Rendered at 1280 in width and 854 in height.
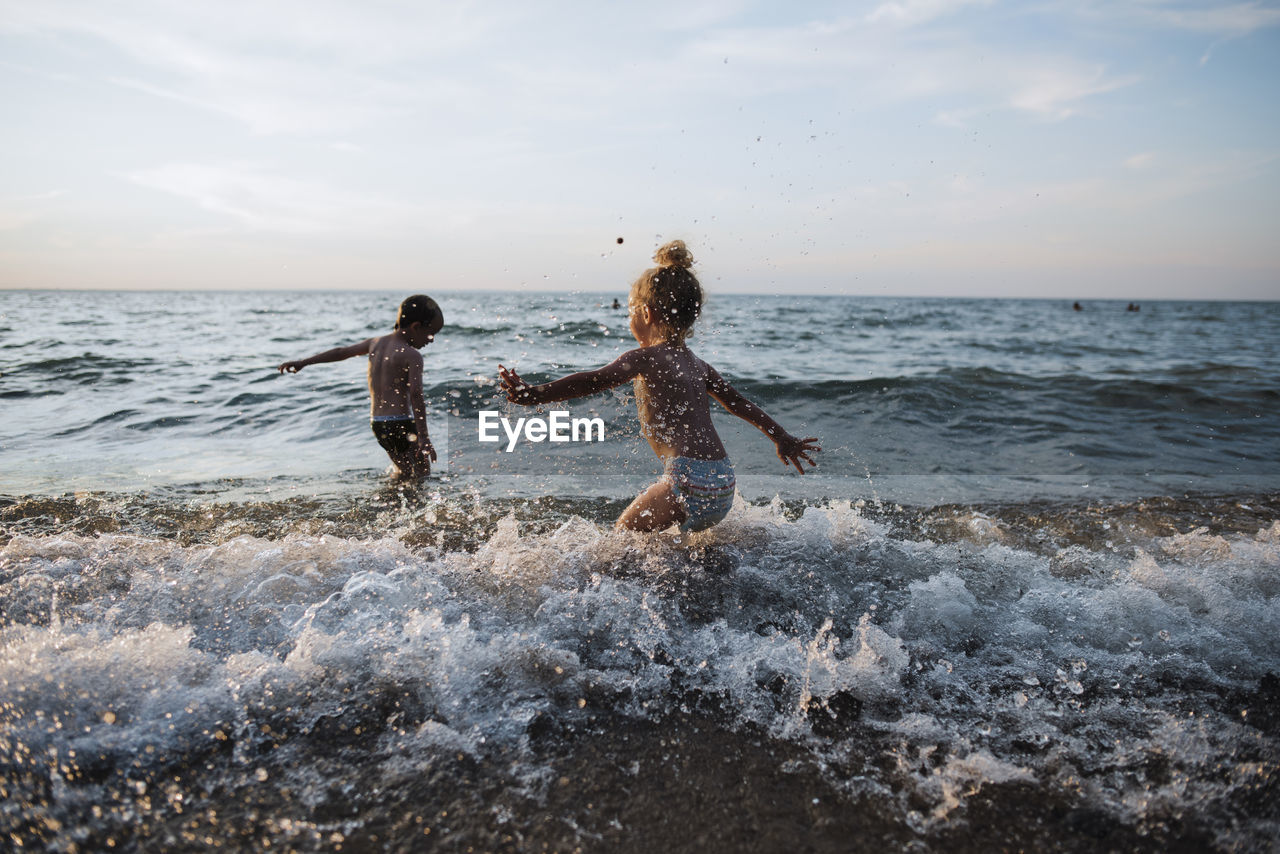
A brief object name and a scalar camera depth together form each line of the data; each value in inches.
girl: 153.6
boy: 232.7
